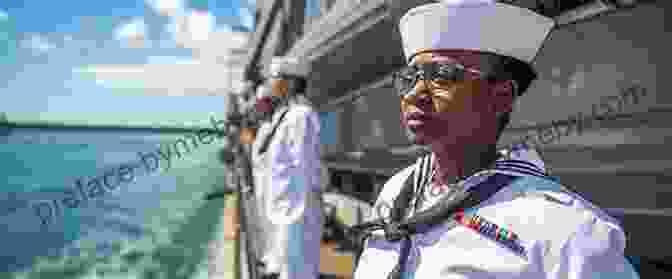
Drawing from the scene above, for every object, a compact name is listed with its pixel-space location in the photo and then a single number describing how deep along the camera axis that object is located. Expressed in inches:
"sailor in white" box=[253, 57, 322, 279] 142.9
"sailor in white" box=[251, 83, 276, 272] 155.3
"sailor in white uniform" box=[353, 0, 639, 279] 37.1
